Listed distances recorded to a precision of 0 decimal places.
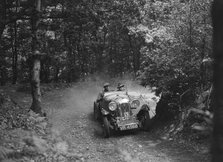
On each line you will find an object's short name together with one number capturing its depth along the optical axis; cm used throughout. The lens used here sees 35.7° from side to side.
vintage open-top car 1430
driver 1677
